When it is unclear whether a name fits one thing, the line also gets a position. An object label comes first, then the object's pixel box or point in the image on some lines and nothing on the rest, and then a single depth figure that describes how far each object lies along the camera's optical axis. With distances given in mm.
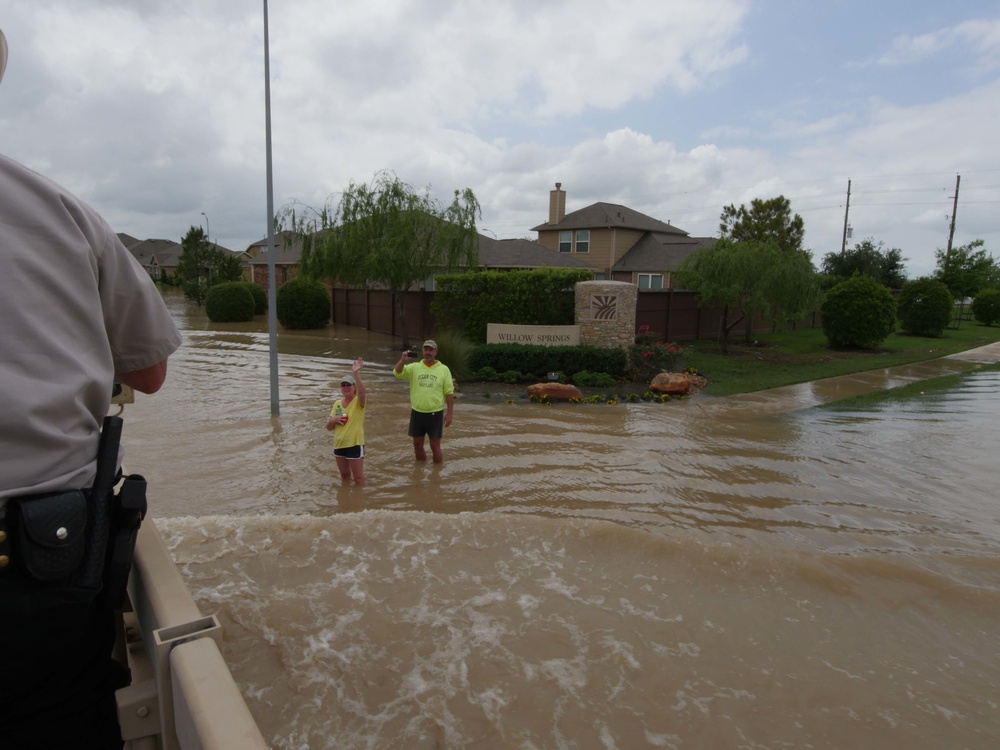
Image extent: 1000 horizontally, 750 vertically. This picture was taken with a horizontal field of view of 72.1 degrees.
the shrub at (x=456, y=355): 14625
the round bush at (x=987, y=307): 37562
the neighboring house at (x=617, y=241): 34875
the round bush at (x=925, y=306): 28750
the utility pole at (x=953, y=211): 48881
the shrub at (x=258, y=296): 32250
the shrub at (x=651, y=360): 15352
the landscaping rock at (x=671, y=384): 13945
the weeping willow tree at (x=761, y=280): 19125
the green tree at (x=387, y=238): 19062
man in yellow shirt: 8523
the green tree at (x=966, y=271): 41594
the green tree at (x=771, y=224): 37750
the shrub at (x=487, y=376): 14914
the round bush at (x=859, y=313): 22234
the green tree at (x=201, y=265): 44531
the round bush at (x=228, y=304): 30281
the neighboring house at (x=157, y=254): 79375
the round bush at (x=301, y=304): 27109
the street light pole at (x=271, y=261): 10453
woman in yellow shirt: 7391
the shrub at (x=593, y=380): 14539
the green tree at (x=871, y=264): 41781
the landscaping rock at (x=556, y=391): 13266
